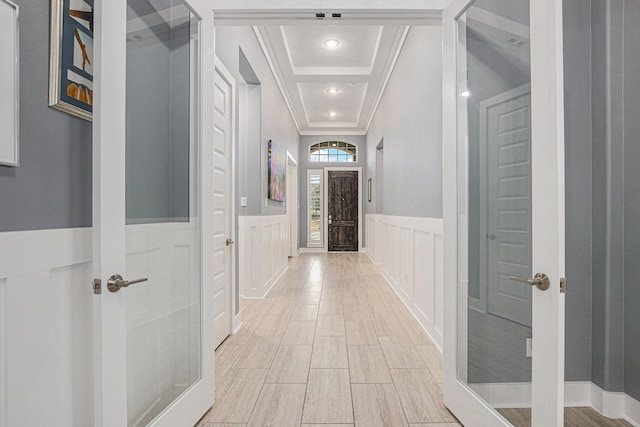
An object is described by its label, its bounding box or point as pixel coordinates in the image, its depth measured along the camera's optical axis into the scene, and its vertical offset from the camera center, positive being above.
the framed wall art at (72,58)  1.13 +0.52
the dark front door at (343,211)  9.00 +0.02
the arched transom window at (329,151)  9.01 +1.54
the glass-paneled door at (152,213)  1.18 -0.01
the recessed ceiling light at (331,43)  4.34 +2.09
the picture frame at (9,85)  0.96 +0.35
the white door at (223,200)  2.72 +0.10
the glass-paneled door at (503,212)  1.23 +0.00
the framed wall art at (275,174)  4.65 +0.54
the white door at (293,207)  7.79 +0.11
